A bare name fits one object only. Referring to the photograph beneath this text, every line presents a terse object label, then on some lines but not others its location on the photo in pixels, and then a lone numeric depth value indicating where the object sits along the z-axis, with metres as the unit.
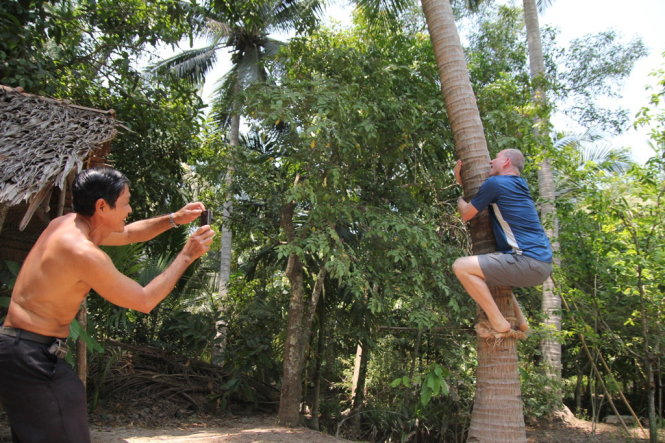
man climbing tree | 3.78
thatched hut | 4.46
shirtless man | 2.24
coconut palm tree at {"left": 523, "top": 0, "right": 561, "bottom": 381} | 6.96
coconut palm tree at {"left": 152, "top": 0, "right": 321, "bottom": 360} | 14.80
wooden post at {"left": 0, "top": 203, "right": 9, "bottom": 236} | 4.51
